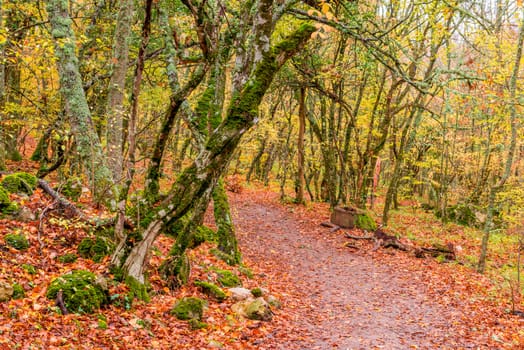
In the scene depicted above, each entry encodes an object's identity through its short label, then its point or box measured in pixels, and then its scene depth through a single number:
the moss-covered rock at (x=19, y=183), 7.36
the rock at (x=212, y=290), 7.52
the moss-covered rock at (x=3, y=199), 6.68
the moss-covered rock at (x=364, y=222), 16.42
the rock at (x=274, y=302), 8.01
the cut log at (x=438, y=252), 13.75
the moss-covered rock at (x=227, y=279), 8.20
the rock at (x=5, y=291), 4.71
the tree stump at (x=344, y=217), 16.30
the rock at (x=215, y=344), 5.75
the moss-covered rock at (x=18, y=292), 4.88
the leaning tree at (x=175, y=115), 5.86
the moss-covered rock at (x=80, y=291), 5.15
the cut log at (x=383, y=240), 14.35
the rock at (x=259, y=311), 7.14
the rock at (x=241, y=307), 7.15
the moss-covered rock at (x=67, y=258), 6.29
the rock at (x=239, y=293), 7.69
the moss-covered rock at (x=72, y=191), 8.14
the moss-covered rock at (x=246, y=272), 9.33
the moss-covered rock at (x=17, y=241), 5.91
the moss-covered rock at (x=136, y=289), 6.09
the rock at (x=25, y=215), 6.76
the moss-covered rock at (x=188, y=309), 6.30
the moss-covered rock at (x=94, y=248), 6.63
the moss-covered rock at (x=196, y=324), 6.16
